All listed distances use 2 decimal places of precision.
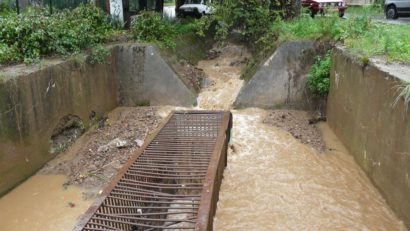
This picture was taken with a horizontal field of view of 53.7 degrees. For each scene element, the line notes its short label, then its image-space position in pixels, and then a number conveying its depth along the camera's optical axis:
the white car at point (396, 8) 16.17
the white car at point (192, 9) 18.76
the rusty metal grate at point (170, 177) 3.85
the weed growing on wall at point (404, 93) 4.58
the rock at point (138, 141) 7.30
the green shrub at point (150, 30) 9.84
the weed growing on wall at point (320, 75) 8.51
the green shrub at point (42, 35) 6.91
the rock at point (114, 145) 7.07
